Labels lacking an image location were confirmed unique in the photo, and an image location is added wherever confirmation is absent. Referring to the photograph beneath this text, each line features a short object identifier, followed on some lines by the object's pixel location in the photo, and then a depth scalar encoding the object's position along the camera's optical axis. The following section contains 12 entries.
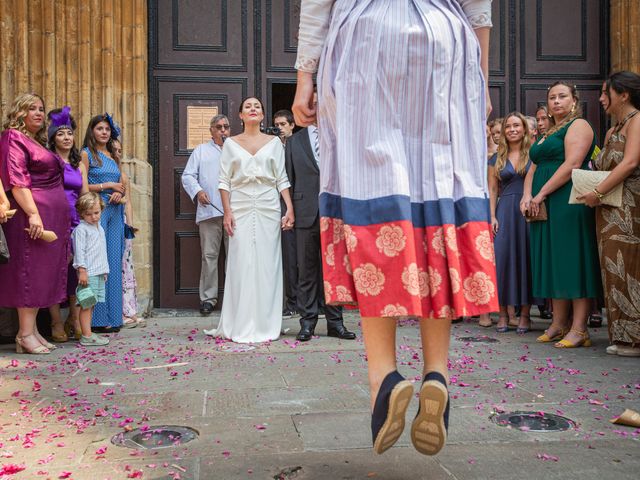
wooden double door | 7.90
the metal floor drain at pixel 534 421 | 2.97
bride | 6.11
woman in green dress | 5.44
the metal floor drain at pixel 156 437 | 2.74
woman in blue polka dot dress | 6.40
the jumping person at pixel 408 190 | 2.12
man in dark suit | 6.00
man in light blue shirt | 7.64
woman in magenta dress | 5.21
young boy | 5.64
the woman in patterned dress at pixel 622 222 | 4.94
